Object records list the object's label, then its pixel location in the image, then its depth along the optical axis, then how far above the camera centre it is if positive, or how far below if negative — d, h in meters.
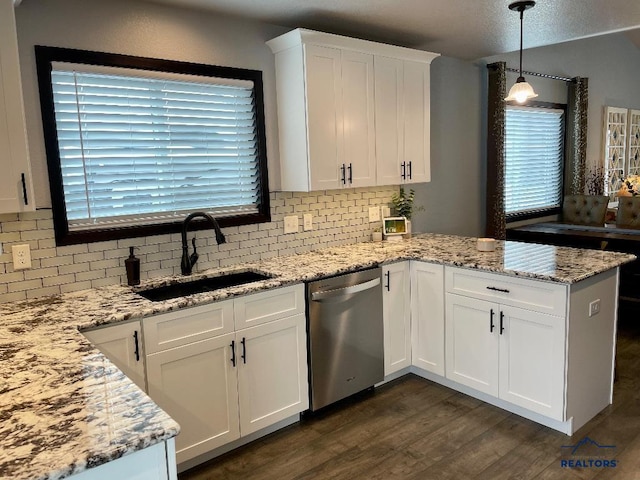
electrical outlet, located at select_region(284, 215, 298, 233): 3.46 -0.29
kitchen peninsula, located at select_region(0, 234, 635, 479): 1.16 -0.57
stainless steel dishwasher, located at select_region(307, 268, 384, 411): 2.92 -0.96
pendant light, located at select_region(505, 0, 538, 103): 2.93 +0.54
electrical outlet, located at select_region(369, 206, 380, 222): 3.96 -0.28
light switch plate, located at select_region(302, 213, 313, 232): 3.56 -0.29
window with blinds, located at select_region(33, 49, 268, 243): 2.59 +0.24
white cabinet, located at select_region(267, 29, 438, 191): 3.14 +0.48
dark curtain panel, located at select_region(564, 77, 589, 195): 5.82 +0.42
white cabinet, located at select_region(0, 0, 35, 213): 2.07 +0.28
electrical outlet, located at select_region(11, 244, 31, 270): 2.45 -0.32
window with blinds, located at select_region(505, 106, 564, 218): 5.37 +0.17
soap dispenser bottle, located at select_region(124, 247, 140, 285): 2.71 -0.44
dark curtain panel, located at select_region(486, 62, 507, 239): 4.62 +0.26
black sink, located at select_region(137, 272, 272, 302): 2.77 -0.59
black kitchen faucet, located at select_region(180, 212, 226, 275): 2.75 -0.33
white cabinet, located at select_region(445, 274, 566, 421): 2.68 -1.04
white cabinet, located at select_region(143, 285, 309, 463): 2.38 -0.95
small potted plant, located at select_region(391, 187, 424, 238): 4.05 -0.20
